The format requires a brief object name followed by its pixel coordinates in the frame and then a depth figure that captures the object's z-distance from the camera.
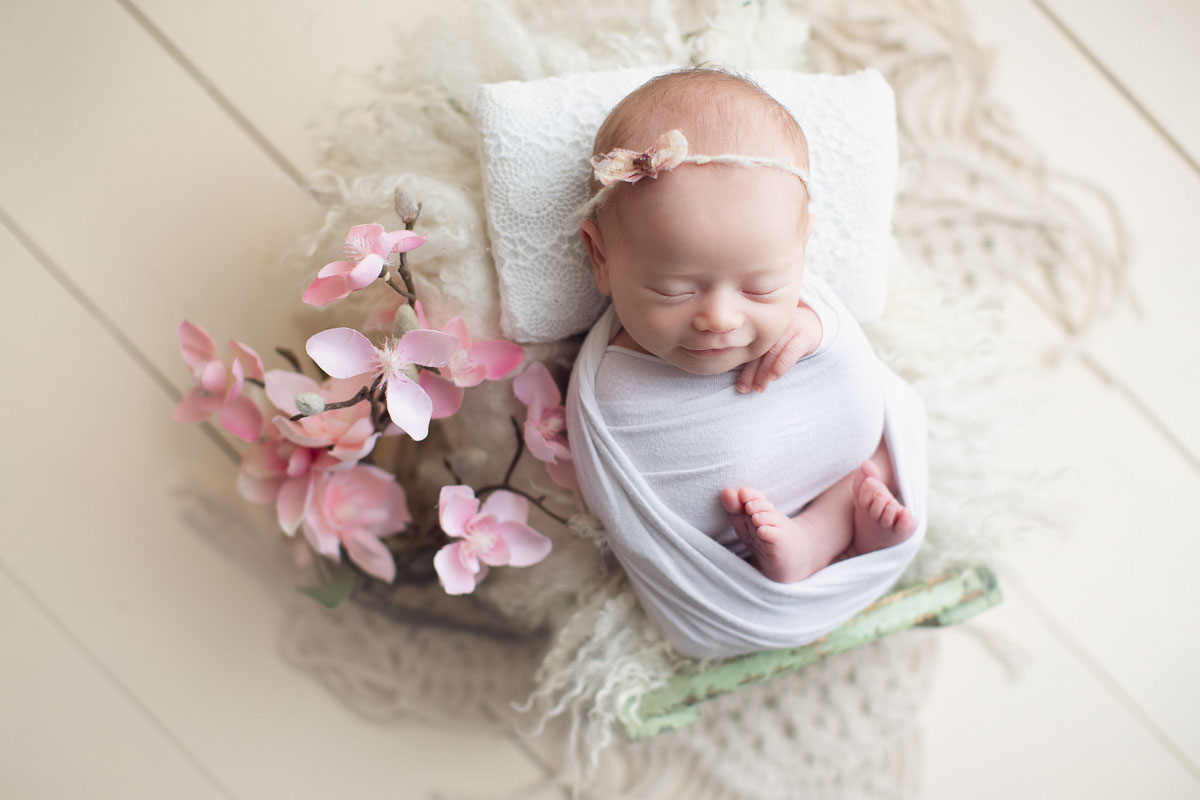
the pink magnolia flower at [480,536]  0.91
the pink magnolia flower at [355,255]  0.76
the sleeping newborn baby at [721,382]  0.78
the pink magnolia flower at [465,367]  0.88
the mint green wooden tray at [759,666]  1.03
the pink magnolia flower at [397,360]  0.74
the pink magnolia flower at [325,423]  0.88
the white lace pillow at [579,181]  0.91
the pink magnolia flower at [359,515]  0.97
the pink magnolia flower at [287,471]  0.96
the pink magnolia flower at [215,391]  0.92
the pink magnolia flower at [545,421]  0.96
